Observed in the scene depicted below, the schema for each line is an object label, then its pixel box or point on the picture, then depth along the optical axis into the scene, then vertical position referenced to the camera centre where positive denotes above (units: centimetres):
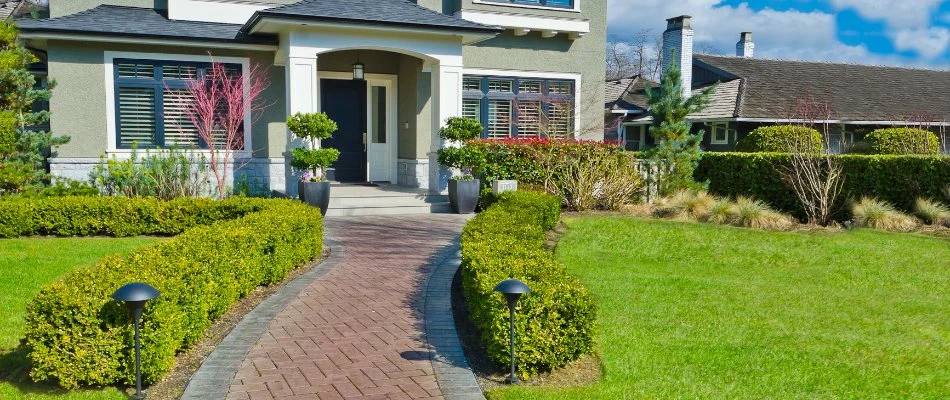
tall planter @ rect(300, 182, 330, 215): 1338 -85
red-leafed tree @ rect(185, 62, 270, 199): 1455 +72
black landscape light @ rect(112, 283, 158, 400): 491 -100
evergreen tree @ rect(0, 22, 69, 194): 1245 +33
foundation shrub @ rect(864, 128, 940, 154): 2245 +37
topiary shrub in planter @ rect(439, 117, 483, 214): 1461 -28
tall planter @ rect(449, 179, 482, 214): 1455 -93
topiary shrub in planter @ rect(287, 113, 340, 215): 1343 -22
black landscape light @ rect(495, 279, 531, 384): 529 -100
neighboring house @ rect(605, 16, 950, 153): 2669 +213
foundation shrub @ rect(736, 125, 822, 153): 2184 +35
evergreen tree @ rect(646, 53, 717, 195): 1638 +30
